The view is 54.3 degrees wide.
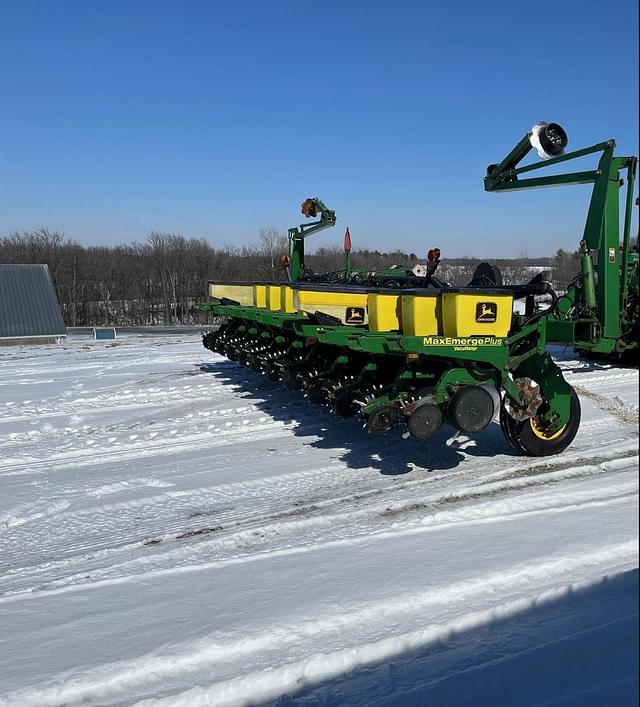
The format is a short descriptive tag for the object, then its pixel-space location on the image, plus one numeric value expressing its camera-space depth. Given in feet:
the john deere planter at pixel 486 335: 16.05
